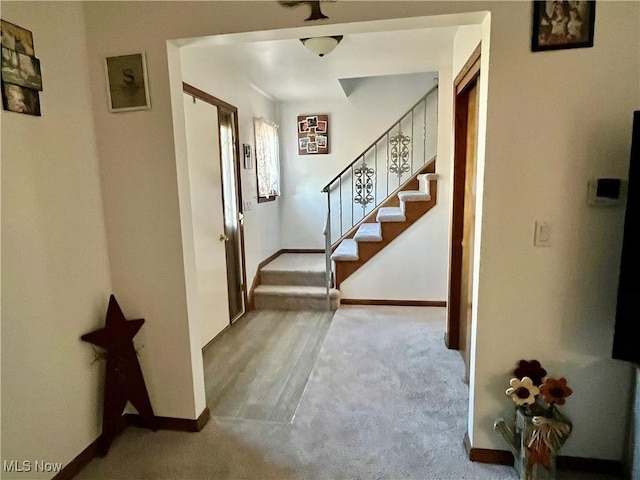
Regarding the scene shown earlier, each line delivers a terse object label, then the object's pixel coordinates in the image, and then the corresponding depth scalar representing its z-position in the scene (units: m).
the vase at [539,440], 1.60
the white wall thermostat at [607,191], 1.52
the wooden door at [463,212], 2.49
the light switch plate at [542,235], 1.62
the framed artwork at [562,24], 1.48
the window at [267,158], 4.32
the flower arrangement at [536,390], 1.62
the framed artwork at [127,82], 1.86
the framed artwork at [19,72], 1.50
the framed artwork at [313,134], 5.18
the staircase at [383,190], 3.96
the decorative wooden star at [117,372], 1.95
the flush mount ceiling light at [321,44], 2.40
